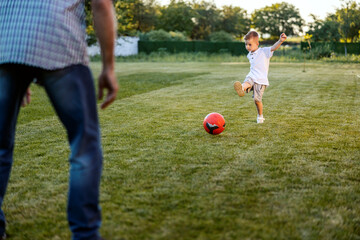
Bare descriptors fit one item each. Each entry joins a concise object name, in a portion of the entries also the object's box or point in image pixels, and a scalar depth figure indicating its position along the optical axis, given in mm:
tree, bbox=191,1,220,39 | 88688
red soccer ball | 5883
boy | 7273
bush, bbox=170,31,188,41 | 58194
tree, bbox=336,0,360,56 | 40375
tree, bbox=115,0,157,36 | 73250
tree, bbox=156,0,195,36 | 80750
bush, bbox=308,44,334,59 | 36225
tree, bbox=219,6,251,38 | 94688
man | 2104
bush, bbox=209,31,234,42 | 67312
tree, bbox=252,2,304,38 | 103188
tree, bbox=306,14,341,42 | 59388
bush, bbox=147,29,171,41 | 54219
